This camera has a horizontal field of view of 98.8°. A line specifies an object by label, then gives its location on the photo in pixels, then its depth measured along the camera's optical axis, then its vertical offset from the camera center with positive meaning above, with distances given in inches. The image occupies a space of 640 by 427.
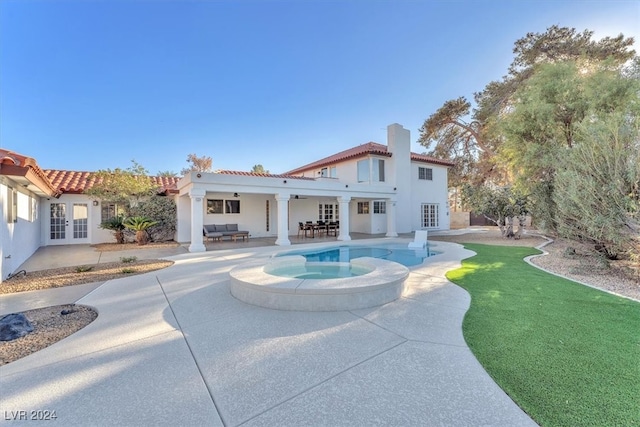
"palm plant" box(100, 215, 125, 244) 590.9 -9.8
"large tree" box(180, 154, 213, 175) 1485.0 +318.5
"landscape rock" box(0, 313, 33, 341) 162.1 -63.9
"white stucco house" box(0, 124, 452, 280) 371.2 +47.6
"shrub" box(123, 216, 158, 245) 585.9 -8.1
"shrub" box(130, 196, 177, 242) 650.2 +16.9
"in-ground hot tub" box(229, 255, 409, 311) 201.2 -54.2
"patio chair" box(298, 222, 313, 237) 730.8 -20.9
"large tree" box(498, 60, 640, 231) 414.6 +174.6
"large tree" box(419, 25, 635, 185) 685.3 +378.7
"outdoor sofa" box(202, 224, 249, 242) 614.9 -26.1
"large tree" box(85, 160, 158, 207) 586.6 +78.0
